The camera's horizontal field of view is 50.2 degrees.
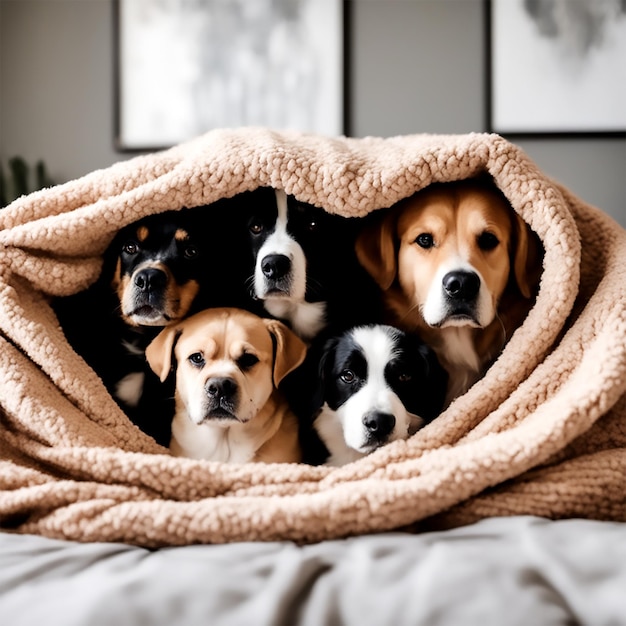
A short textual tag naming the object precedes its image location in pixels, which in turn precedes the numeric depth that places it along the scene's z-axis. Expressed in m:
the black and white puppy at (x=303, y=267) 1.25
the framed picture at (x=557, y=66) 2.56
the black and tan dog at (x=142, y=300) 1.24
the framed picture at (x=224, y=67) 2.66
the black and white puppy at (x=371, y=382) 1.20
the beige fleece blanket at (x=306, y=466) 0.87
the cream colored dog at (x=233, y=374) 1.20
